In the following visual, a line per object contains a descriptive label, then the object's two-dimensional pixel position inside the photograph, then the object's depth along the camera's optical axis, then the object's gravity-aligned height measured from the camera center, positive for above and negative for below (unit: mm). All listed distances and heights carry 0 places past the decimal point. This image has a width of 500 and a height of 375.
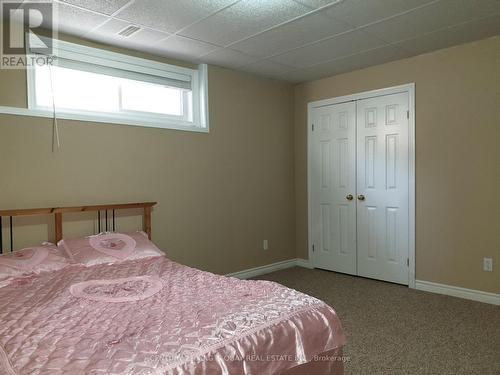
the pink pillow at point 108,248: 2809 -534
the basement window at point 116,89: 3135 +851
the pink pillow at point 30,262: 2416 -558
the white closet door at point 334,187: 4426 -98
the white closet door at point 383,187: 3984 -95
